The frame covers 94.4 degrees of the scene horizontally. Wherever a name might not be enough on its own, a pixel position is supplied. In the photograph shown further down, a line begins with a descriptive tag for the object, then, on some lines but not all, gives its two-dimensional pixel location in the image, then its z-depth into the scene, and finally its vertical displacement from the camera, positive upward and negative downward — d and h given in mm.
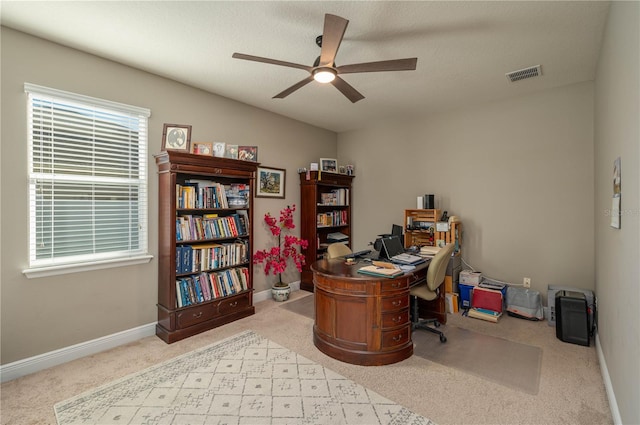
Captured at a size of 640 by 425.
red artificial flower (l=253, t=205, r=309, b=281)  4184 -558
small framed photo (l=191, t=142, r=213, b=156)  3322 +713
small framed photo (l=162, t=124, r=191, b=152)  3139 +787
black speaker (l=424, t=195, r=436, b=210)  4238 +133
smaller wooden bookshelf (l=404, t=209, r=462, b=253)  3961 -247
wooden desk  2520 -918
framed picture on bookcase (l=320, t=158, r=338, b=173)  4934 +793
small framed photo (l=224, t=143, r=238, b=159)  3541 +717
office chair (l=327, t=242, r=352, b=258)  3500 -469
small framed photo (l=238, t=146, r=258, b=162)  3750 +749
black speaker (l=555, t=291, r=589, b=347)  2895 -1058
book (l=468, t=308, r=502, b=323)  3512 -1227
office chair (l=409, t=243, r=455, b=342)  2877 -705
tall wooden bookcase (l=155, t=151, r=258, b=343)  3051 -370
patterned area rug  1949 -1352
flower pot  4266 -1175
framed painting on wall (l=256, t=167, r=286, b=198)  4332 +438
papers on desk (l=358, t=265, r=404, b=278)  2512 -513
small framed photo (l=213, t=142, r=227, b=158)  3438 +723
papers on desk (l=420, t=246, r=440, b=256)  3422 -450
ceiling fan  1816 +1082
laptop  2982 -452
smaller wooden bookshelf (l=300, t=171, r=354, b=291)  4699 +14
